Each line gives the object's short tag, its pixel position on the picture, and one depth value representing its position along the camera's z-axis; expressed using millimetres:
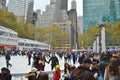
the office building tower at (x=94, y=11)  46036
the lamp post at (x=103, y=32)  13221
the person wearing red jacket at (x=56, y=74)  3667
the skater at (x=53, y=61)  5680
